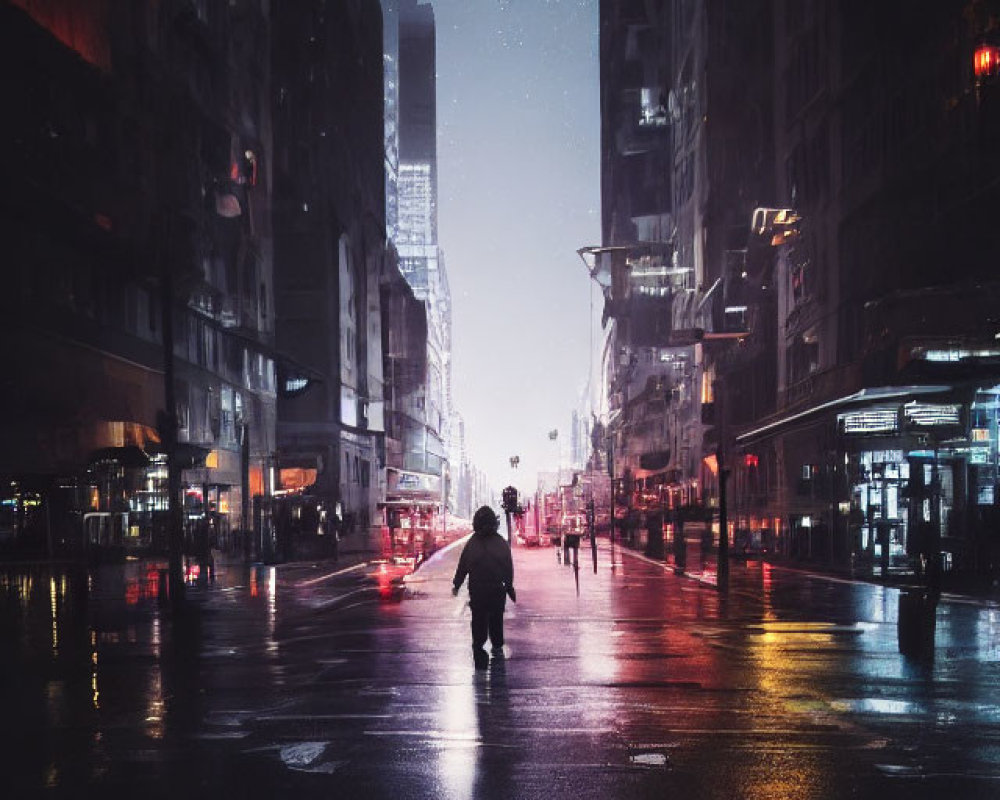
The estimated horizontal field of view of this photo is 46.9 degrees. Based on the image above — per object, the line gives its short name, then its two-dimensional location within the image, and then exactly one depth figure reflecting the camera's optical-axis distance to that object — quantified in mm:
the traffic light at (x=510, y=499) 47969
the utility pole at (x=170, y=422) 23344
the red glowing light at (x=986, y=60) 28203
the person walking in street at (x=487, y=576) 15016
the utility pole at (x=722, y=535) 28156
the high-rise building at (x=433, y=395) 165000
